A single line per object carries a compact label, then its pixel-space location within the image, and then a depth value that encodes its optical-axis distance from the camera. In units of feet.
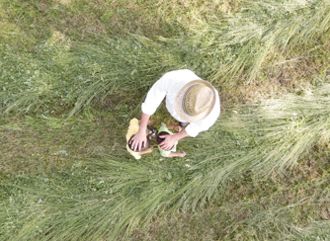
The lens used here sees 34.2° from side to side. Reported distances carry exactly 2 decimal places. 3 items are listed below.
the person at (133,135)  14.16
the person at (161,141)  14.11
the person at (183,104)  11.59
